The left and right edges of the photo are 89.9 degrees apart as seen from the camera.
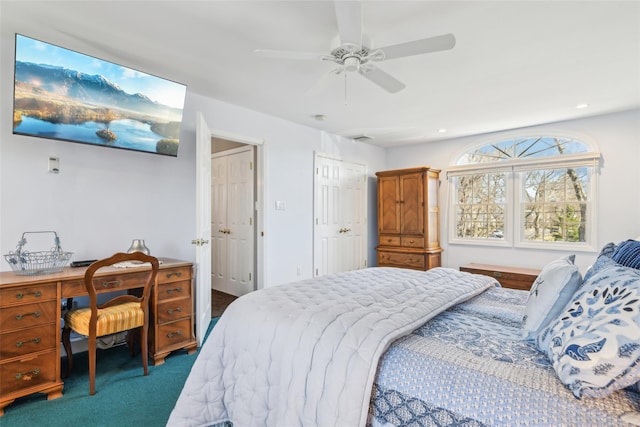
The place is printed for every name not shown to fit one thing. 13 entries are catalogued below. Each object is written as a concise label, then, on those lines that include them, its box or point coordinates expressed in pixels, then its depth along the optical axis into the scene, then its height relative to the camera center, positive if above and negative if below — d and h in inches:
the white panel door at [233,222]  180.2 -5.8
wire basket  84.7 -13.3
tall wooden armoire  198.5 -4.3
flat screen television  86.0 +34.0
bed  35.8 -20.7
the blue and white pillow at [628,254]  53.5 -7.6
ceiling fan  65.2 +39.0
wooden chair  84.7 -28.6
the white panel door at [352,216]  207.9 -2.8
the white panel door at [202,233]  113.7 -7.8
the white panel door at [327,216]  190.2 -2.6
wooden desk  76.5 -27.9
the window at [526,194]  168.7 +10.6
